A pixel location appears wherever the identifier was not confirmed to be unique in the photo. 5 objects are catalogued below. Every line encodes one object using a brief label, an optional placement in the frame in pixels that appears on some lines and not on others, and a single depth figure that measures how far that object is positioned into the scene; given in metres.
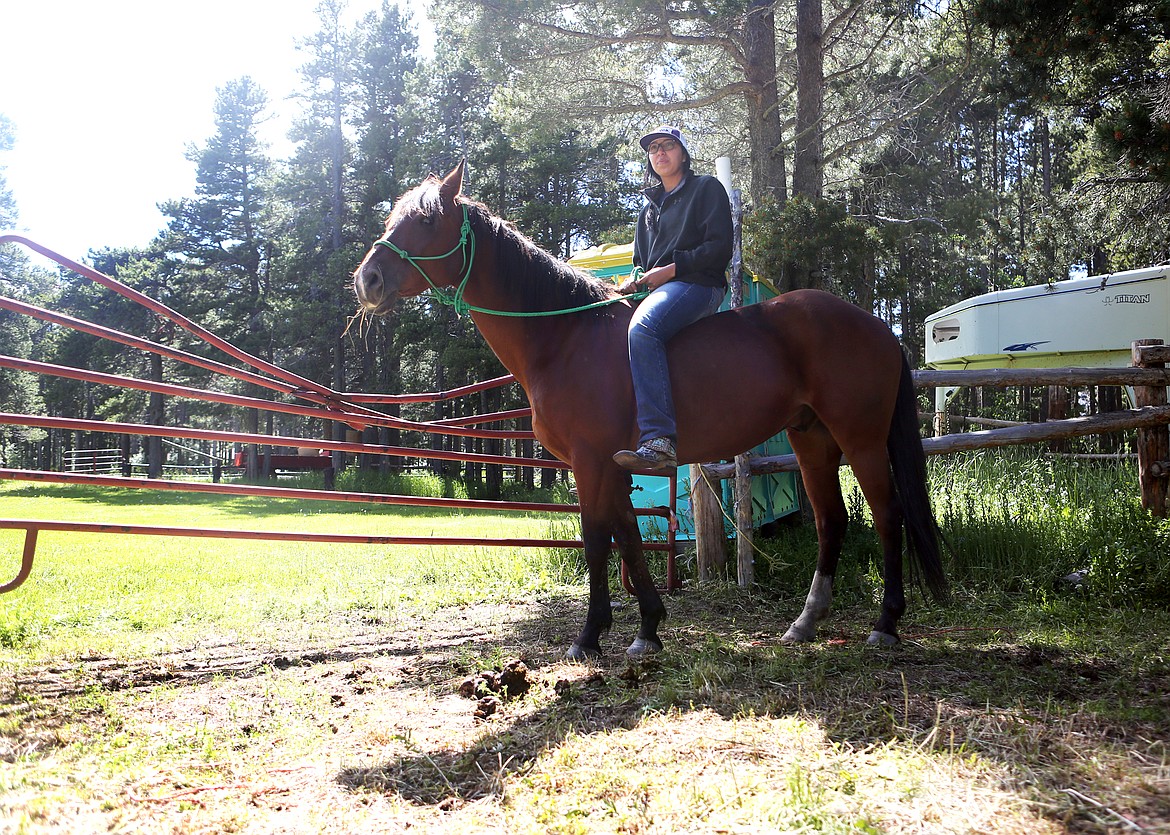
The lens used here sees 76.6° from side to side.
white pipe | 5.62
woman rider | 3.66
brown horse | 3.78
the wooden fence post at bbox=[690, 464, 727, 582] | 5.95
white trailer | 10.09
